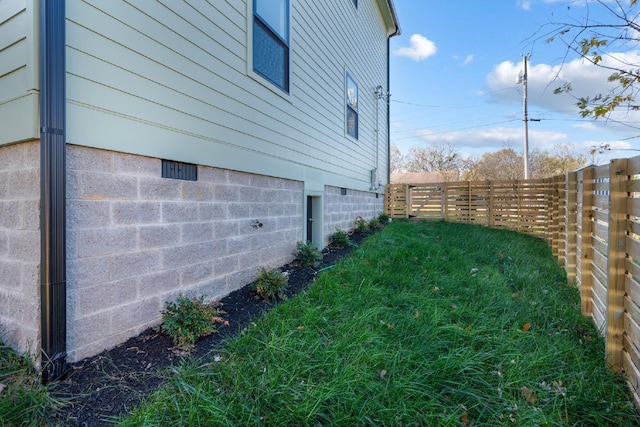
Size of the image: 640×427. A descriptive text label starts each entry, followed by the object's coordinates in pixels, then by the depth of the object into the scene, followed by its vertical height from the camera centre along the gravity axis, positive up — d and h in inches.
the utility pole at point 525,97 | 677.9 +241.4
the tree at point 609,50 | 122.6 +65.7
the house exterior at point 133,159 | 72.4 +14.9
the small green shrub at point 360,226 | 301.3 -18.0
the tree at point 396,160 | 1296.8 +198.7
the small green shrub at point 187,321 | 89.8 -34.2
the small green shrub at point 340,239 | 232.5 -23.4
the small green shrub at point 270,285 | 128.4 -32.0
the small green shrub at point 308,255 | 175.0 -26.7
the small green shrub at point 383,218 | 392.3 -13.2
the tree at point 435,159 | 1191.6 +192.6
